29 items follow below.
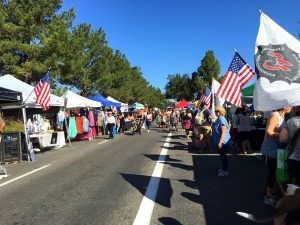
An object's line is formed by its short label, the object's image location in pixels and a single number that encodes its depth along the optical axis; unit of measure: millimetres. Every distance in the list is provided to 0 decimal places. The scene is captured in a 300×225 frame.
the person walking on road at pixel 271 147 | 3732
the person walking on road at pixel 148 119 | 18394
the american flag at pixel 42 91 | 9343
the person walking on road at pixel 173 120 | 17582
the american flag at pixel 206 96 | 12004
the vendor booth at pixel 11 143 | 8184
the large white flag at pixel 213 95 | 10243
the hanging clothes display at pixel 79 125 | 13469
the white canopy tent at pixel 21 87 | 9871
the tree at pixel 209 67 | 40418
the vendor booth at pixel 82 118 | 13020
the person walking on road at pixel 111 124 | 14064
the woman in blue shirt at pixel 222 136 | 5381
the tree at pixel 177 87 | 61651
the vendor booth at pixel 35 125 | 9843
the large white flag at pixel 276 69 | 3494
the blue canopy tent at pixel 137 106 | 33370
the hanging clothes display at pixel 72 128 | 12814
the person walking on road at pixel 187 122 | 13497
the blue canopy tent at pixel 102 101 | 17872
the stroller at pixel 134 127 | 16575
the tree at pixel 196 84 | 41277
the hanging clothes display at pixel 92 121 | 14399
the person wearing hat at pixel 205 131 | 8637
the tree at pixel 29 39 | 15816
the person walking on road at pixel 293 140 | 3208
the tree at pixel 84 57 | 18597
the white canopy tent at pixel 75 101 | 14089
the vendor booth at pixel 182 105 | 23518
